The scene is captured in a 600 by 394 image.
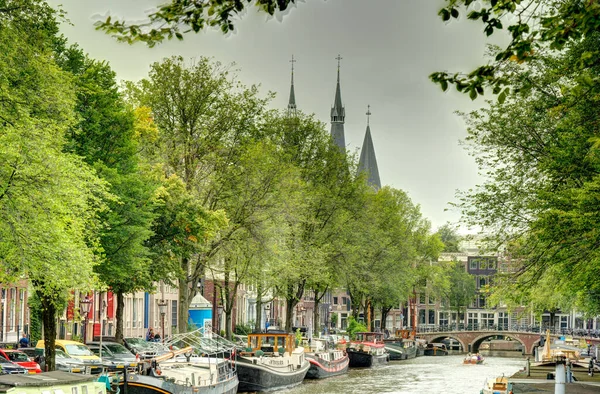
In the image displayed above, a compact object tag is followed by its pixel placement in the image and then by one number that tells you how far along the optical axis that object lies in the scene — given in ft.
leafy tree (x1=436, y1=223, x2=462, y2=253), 622.95
